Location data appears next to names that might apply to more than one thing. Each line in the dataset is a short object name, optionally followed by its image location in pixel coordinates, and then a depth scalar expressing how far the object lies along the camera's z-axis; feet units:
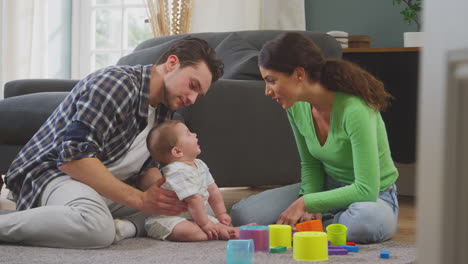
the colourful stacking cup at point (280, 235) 10.23
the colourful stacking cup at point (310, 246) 9.62
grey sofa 12.83
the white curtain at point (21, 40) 19.67
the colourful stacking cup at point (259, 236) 10.06
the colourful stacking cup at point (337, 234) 10.36
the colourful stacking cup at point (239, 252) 9.30
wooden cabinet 15.41
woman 10.56
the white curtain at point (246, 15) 18.57
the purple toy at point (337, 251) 9.96
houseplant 15.82
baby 10.55
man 10.00
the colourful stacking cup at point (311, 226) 10.38
